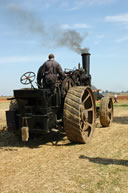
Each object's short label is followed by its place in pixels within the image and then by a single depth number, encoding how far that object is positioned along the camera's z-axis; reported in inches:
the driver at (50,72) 226.4
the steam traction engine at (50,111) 199.5
